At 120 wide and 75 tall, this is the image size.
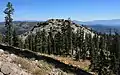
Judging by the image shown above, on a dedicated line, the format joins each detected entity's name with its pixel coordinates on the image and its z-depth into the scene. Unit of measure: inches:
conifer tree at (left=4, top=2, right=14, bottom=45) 1597.2
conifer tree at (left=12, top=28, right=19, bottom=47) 1976.7
